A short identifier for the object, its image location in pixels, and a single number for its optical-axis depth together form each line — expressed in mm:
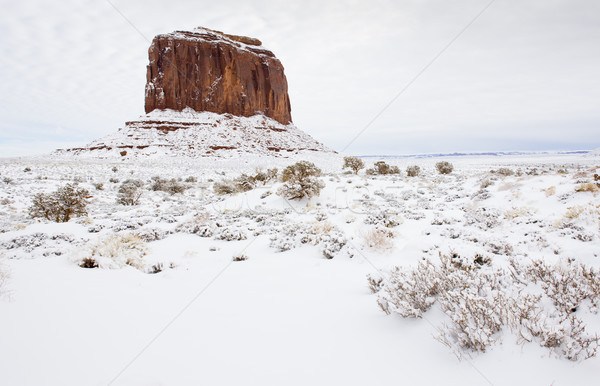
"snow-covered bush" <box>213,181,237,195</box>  15164
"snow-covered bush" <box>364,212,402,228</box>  7484
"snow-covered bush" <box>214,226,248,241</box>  7309
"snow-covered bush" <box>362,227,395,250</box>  5785
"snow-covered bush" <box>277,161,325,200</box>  11375
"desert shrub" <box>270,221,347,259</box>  6023
